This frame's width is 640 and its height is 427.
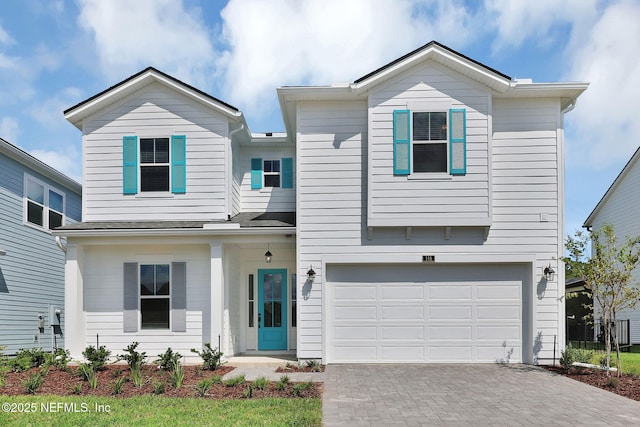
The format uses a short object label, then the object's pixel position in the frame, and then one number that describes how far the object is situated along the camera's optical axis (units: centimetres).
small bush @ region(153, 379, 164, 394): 840
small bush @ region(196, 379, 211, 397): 815
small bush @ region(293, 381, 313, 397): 826
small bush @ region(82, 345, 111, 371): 1050
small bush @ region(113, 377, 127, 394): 840
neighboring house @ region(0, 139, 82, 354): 1419
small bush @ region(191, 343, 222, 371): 1077
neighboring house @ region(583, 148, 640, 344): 1933
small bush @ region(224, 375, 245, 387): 887
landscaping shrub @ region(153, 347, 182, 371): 1029
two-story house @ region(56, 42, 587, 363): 1159
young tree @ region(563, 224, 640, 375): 1019
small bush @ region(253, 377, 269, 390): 852
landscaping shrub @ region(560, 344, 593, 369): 1091
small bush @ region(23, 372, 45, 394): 859
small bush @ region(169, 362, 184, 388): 880
